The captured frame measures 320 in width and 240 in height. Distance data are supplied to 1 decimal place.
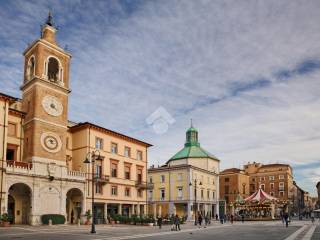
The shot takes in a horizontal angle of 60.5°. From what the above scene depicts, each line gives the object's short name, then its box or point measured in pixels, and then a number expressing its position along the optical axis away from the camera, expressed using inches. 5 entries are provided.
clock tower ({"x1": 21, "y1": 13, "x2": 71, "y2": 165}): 1257.6
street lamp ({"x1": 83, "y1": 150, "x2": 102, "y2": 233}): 1422.8
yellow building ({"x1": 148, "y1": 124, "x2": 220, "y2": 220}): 2179.5
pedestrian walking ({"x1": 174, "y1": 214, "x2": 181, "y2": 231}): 1080.8
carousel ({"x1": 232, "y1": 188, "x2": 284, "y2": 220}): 1822.0
